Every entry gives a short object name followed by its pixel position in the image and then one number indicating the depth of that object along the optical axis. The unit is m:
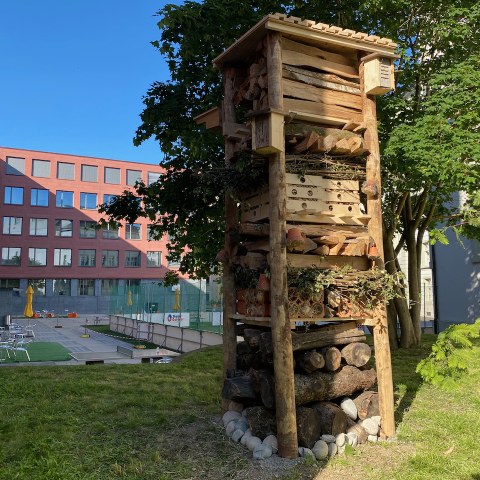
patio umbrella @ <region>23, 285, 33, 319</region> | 35.96
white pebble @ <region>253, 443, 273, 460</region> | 5.53
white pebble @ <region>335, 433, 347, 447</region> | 5.86
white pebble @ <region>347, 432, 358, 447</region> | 5.94
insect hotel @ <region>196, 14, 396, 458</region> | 5.88
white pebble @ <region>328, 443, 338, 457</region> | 5.70
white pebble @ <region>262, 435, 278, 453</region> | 5.68
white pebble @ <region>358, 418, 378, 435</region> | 6.20
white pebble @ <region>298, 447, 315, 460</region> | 5.54
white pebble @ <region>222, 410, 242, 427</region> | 6.57
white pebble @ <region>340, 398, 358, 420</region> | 6.48
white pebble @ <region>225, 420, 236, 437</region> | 6.27
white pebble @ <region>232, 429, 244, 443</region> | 6.11
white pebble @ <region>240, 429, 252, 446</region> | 5.97
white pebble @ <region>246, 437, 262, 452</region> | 5.77
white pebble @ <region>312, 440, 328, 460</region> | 5.60
